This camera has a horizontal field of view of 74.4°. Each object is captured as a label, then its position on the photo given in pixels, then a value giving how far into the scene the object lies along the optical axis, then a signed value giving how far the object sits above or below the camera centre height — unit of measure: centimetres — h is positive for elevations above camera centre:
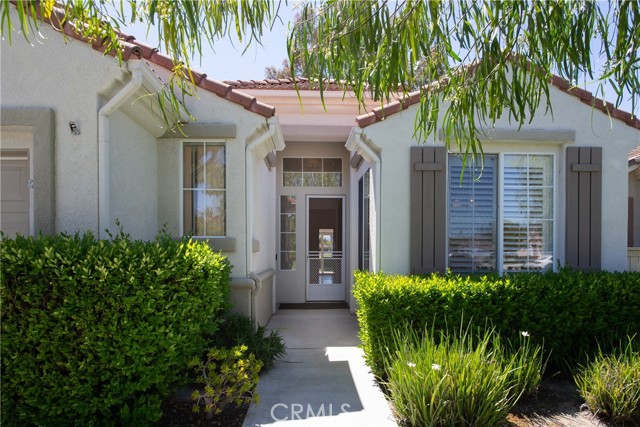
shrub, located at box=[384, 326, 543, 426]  392 -174
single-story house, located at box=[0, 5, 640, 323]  650 +30
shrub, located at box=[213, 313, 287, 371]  573 -185
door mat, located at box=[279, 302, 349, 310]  1027 -249
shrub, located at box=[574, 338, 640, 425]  433 -193
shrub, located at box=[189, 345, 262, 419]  442 -191
